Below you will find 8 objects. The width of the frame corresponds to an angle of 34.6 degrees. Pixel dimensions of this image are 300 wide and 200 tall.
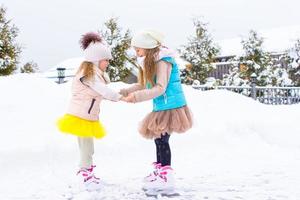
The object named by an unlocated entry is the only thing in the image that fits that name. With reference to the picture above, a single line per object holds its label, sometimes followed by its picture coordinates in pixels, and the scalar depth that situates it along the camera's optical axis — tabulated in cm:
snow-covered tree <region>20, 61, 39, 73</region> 3949
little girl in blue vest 421
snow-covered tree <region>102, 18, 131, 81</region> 2214
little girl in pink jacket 423
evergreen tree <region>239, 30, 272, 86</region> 2238
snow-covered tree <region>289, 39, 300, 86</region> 2420
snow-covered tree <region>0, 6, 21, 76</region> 2169
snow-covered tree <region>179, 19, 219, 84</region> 2539
